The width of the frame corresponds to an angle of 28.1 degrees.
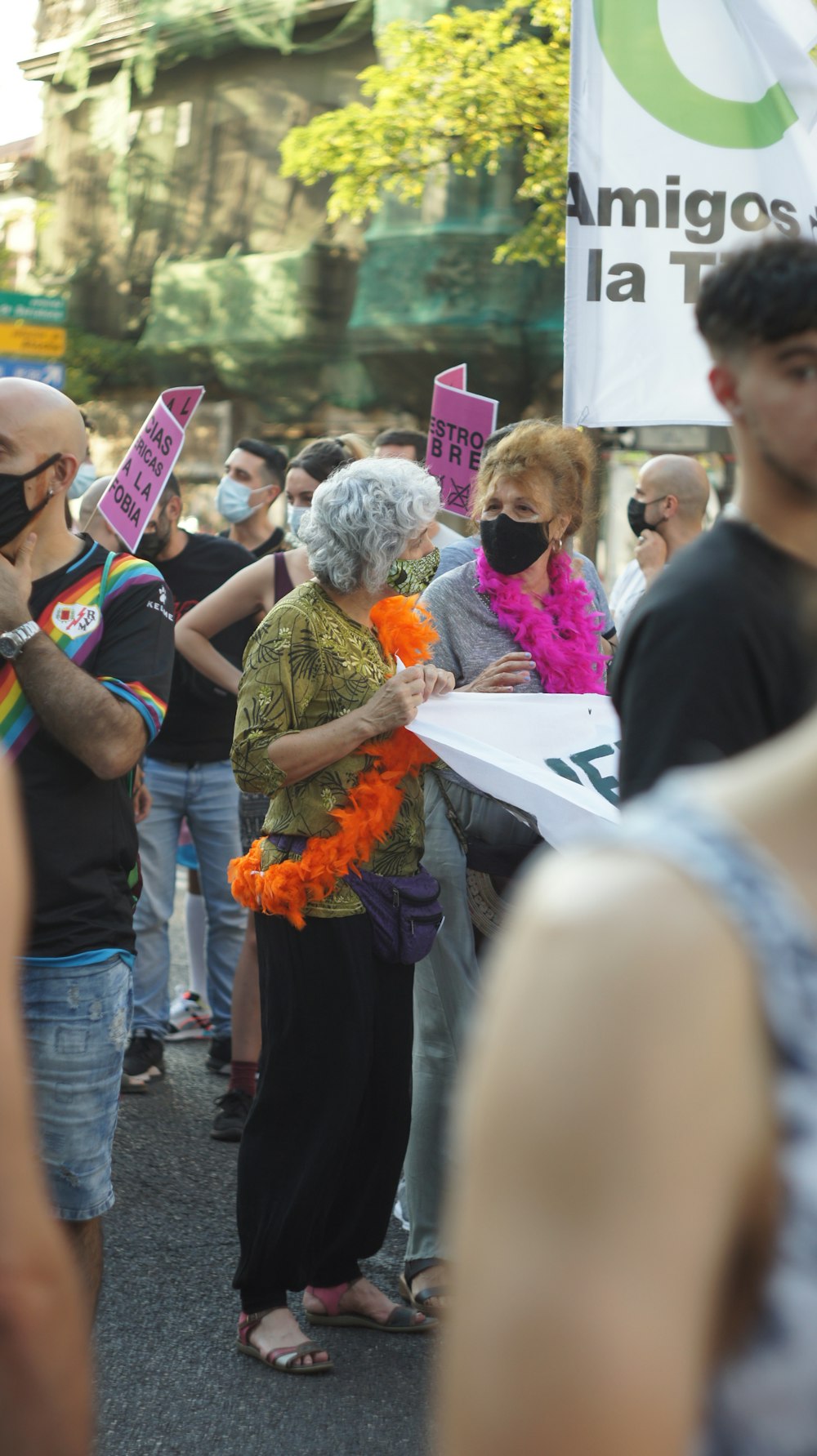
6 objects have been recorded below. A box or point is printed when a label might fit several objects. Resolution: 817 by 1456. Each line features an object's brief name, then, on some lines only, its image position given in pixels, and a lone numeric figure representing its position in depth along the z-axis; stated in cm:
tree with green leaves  1664
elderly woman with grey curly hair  372
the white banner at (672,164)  476
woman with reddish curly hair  420
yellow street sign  1539
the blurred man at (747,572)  166
